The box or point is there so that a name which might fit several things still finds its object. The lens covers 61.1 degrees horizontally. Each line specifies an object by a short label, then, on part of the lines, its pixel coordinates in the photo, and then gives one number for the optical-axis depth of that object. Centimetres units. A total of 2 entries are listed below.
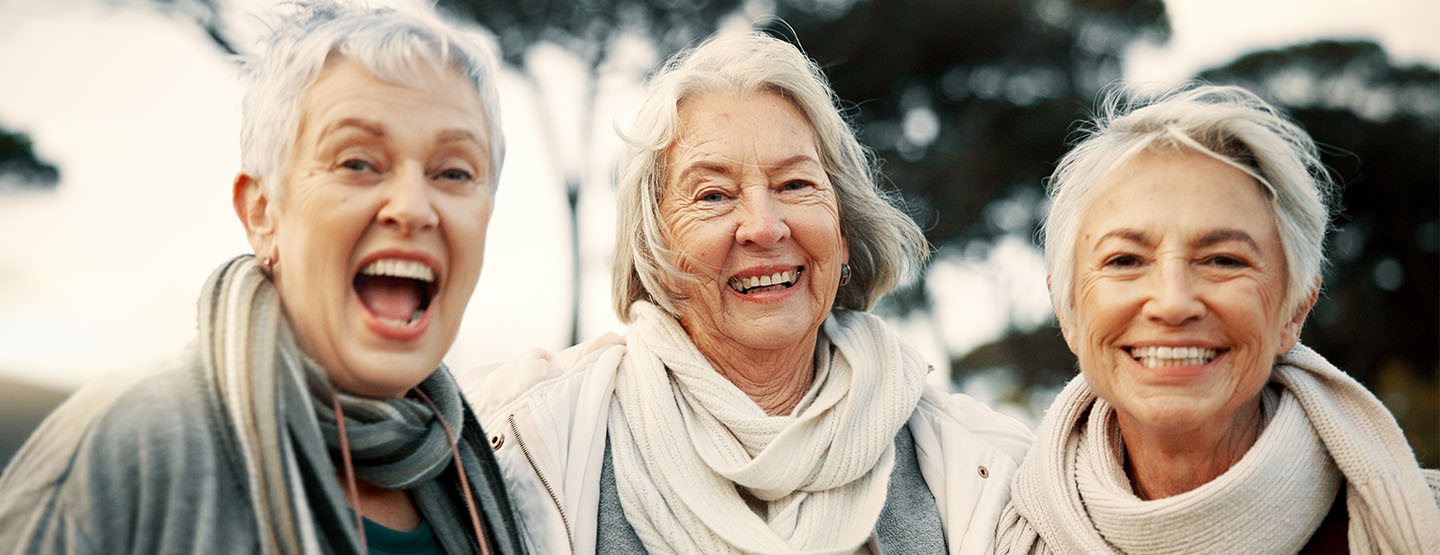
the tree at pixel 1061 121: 1295
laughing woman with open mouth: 175
